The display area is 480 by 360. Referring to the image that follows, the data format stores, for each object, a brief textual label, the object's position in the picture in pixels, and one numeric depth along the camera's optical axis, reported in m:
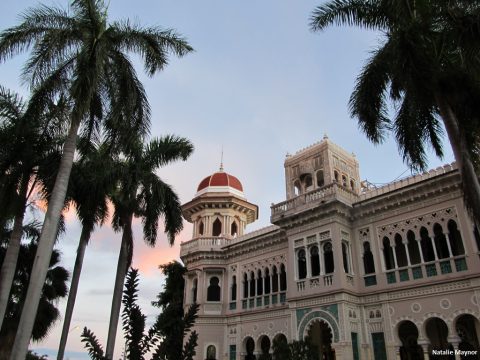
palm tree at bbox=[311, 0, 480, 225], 10.34
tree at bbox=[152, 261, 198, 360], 6.09
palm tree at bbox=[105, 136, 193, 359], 16.97
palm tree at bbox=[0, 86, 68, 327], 13.42
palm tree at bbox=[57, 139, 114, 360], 15.46
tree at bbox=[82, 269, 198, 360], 6.12
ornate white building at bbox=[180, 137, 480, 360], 17.09
